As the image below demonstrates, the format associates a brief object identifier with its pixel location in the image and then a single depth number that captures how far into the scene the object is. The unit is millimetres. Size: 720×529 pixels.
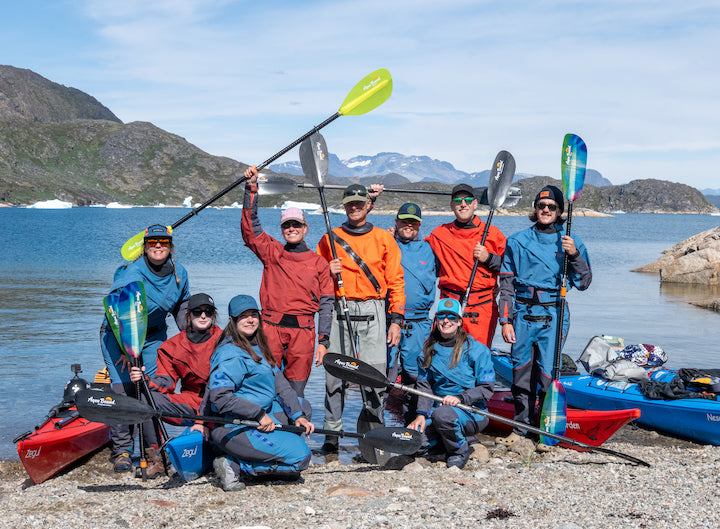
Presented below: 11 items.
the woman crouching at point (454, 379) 5820
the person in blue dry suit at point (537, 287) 6191
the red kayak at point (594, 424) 5980
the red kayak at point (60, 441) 5543
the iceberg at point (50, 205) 166125
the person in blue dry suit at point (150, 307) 5660
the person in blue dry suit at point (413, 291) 6637
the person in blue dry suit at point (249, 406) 4992
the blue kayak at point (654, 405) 6500
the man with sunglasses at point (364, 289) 6105
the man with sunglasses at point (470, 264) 6715
